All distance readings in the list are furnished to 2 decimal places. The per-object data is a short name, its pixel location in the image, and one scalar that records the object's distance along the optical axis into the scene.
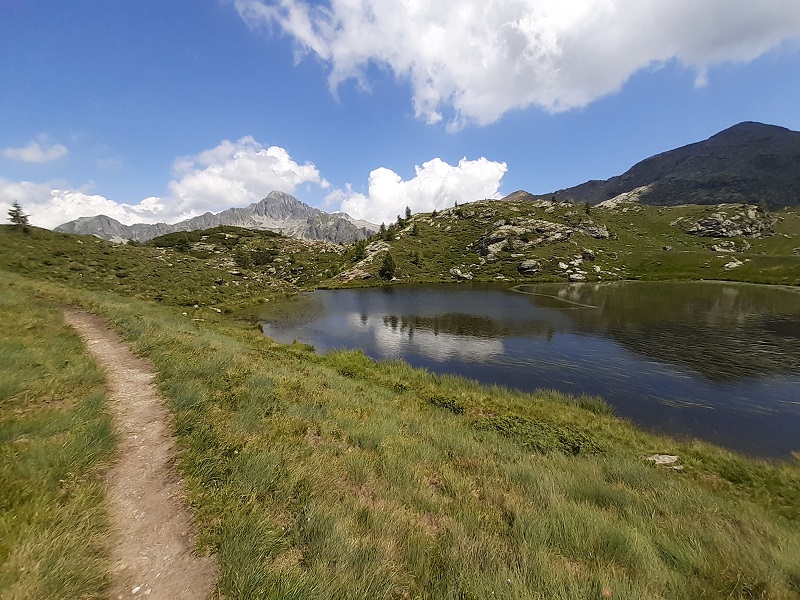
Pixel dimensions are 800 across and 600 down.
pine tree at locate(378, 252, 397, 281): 124.81
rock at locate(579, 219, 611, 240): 162.00
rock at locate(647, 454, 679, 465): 16.55
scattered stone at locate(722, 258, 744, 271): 118.38
